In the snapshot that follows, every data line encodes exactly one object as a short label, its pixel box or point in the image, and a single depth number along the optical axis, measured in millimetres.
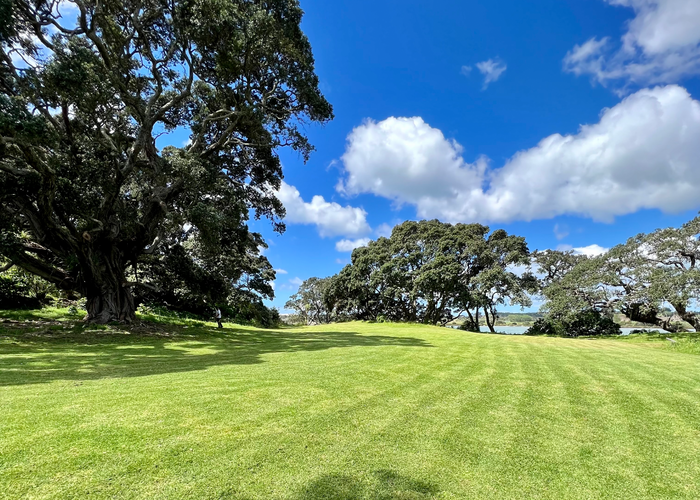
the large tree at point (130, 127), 9984
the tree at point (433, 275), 27406
